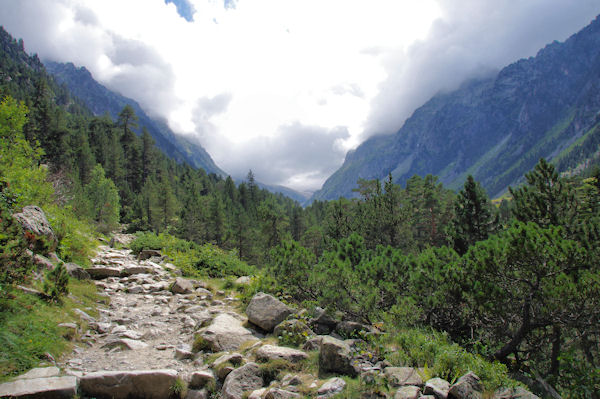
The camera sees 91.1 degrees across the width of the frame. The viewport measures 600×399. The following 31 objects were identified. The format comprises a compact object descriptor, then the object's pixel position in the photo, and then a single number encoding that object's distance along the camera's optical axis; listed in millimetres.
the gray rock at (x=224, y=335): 6633
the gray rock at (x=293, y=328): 7064
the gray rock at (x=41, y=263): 7830
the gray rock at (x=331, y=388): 4604
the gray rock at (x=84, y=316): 7221
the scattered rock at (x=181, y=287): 11461
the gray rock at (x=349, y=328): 7723
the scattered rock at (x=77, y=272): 9953
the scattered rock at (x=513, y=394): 4508
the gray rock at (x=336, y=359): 5258
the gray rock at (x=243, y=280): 12906
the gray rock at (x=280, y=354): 5777
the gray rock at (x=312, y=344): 6280
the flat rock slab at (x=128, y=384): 4520
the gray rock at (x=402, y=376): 4680
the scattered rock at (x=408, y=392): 4211
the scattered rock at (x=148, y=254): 16808
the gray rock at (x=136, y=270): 12516
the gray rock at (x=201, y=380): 5198
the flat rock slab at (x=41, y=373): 4261
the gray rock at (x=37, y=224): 8492
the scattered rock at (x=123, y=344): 6348
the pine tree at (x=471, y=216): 23703
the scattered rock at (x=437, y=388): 4258
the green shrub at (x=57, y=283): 6963
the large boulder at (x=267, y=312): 7879
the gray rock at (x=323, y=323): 7996
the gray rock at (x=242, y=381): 4871
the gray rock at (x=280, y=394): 4535
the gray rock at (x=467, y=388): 4297
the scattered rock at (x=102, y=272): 11513
